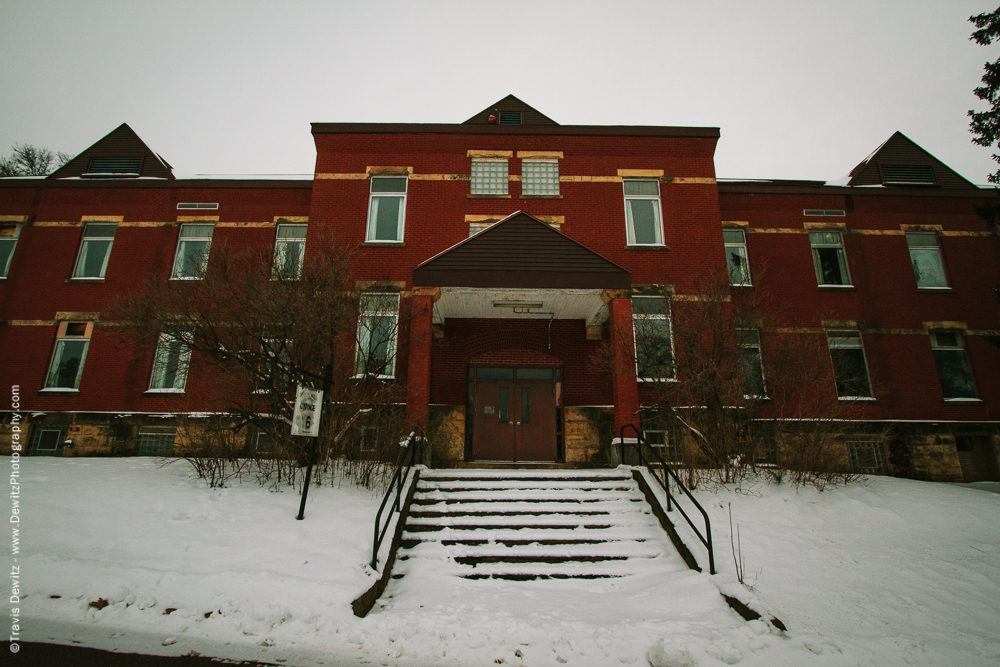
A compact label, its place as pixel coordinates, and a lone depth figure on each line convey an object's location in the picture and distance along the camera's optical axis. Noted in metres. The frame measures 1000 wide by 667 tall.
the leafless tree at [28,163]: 24.78
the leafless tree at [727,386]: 9.50
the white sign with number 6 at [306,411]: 6.86
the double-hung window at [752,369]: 13.70
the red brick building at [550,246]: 12.95
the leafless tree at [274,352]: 8.69
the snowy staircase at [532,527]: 6.55
